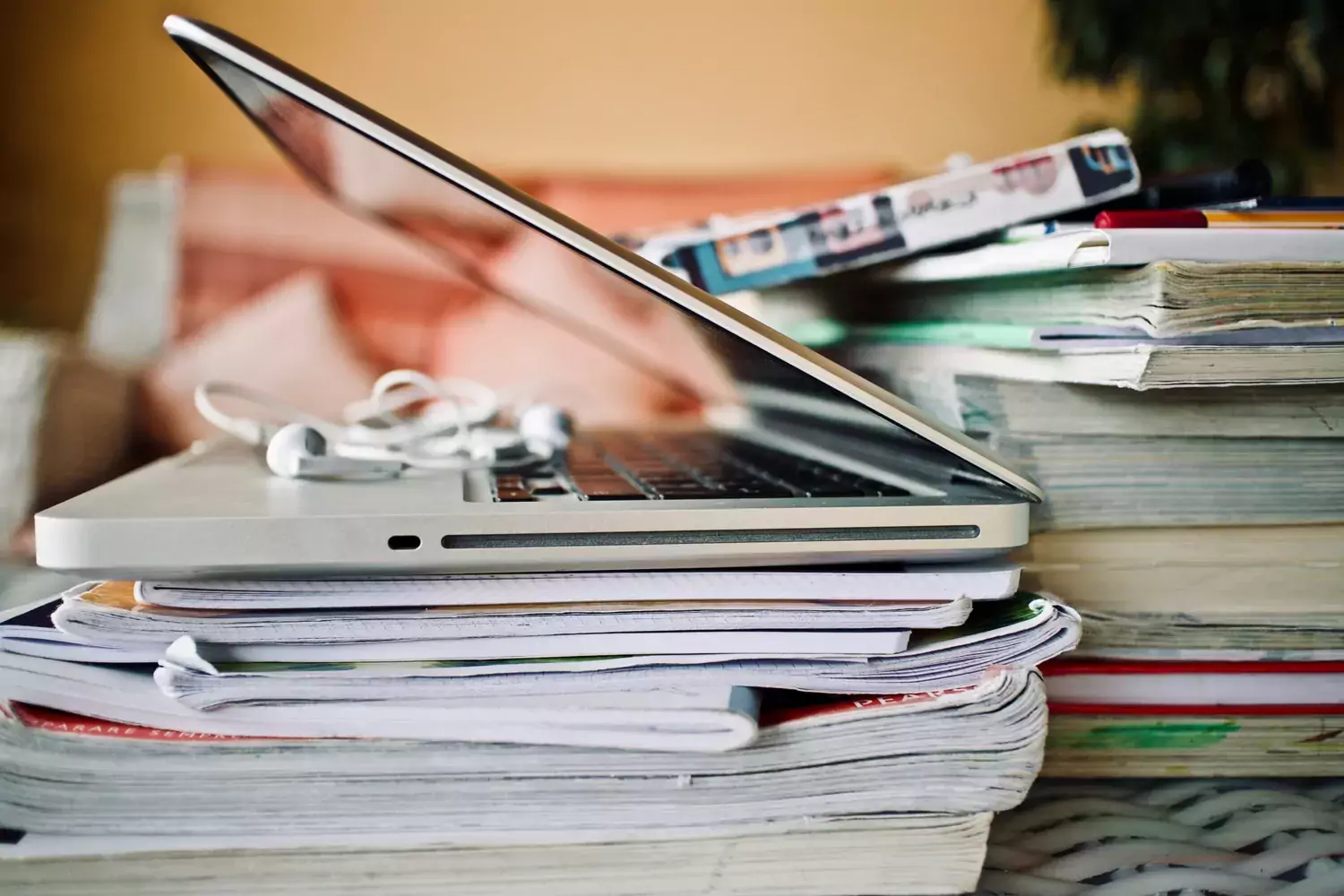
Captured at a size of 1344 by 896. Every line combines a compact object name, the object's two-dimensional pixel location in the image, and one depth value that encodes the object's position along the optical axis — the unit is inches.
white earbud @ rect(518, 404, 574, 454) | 26.0
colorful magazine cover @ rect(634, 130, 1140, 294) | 21.5
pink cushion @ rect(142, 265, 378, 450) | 56.6
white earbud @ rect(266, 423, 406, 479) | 18.8
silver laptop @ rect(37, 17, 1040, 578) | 14.9
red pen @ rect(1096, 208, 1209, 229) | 17.4
